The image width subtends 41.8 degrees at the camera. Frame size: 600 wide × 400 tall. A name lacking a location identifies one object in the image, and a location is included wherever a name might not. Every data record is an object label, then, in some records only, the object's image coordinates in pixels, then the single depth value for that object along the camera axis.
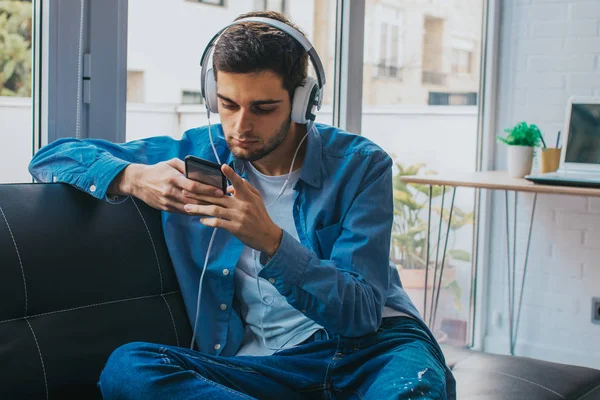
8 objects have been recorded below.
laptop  2.99
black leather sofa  1.38
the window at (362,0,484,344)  2.88
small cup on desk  3.04
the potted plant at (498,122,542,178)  3.04
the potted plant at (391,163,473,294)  3.12
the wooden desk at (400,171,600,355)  2.68
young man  1.36
